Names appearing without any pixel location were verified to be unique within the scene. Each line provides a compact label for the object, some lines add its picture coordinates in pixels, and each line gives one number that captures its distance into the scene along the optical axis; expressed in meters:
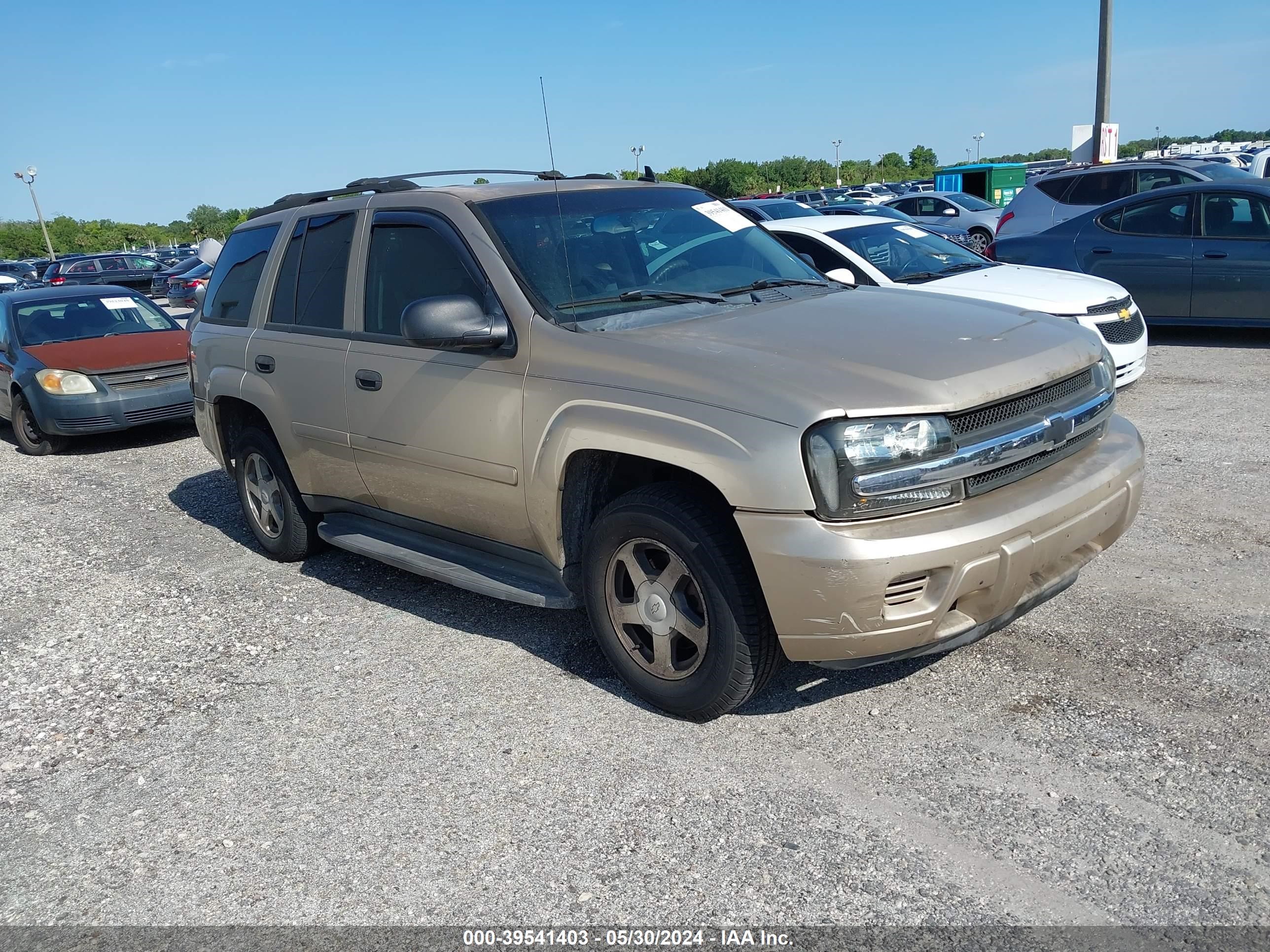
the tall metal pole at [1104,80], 20.62
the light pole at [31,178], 70.25
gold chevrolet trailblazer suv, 3.28
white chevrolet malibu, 8.09
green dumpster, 34.28
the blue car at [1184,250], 9.84
